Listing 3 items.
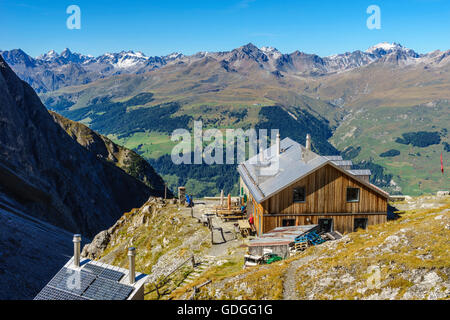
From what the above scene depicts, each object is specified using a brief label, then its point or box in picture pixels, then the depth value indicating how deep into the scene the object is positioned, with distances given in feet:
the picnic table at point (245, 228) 140.56
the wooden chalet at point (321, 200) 131.64
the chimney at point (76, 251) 77.51
